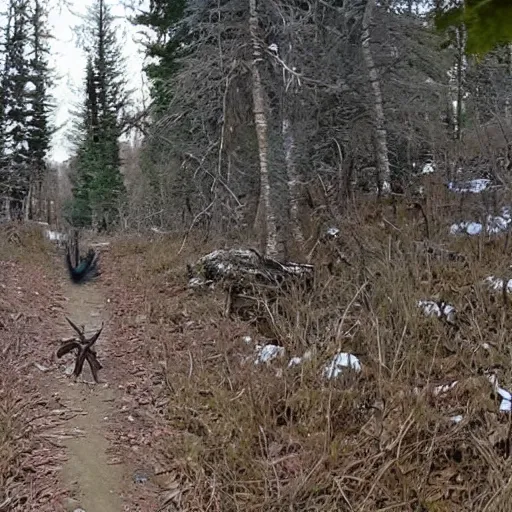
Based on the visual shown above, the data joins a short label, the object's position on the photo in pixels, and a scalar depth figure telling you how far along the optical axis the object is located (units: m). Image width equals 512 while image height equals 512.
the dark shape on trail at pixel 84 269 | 9.96
